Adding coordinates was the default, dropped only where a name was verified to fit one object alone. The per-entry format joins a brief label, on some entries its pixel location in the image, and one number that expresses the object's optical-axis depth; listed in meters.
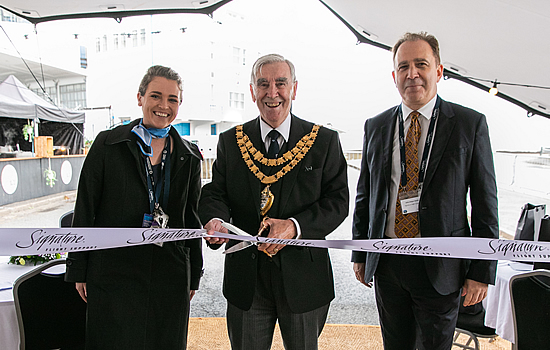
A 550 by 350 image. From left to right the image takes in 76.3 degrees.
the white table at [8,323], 1.81
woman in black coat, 1.59
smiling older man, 1.42
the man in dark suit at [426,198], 1.41
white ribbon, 1.35
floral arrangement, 2.35
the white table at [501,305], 2.27
